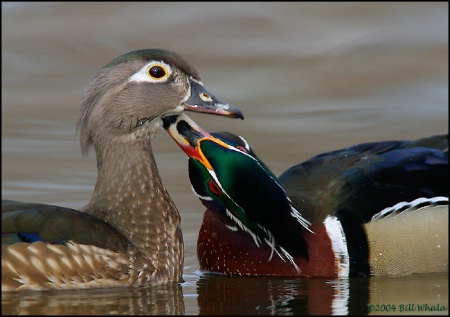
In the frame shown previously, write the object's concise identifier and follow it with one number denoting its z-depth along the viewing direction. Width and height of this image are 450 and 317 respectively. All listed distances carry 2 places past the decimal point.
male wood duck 11.69
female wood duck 10.95
